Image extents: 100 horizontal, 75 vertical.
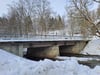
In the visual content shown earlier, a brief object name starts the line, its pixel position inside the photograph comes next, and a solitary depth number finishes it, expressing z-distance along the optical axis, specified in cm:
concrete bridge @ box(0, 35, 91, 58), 1165
